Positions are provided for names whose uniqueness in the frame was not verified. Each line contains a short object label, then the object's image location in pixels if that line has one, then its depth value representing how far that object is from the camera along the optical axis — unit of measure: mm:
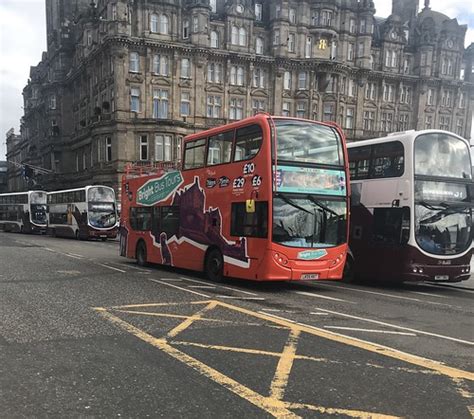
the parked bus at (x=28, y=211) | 46094
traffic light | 45250
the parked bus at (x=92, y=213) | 35031
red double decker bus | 11180
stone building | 48219
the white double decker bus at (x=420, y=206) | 12594
